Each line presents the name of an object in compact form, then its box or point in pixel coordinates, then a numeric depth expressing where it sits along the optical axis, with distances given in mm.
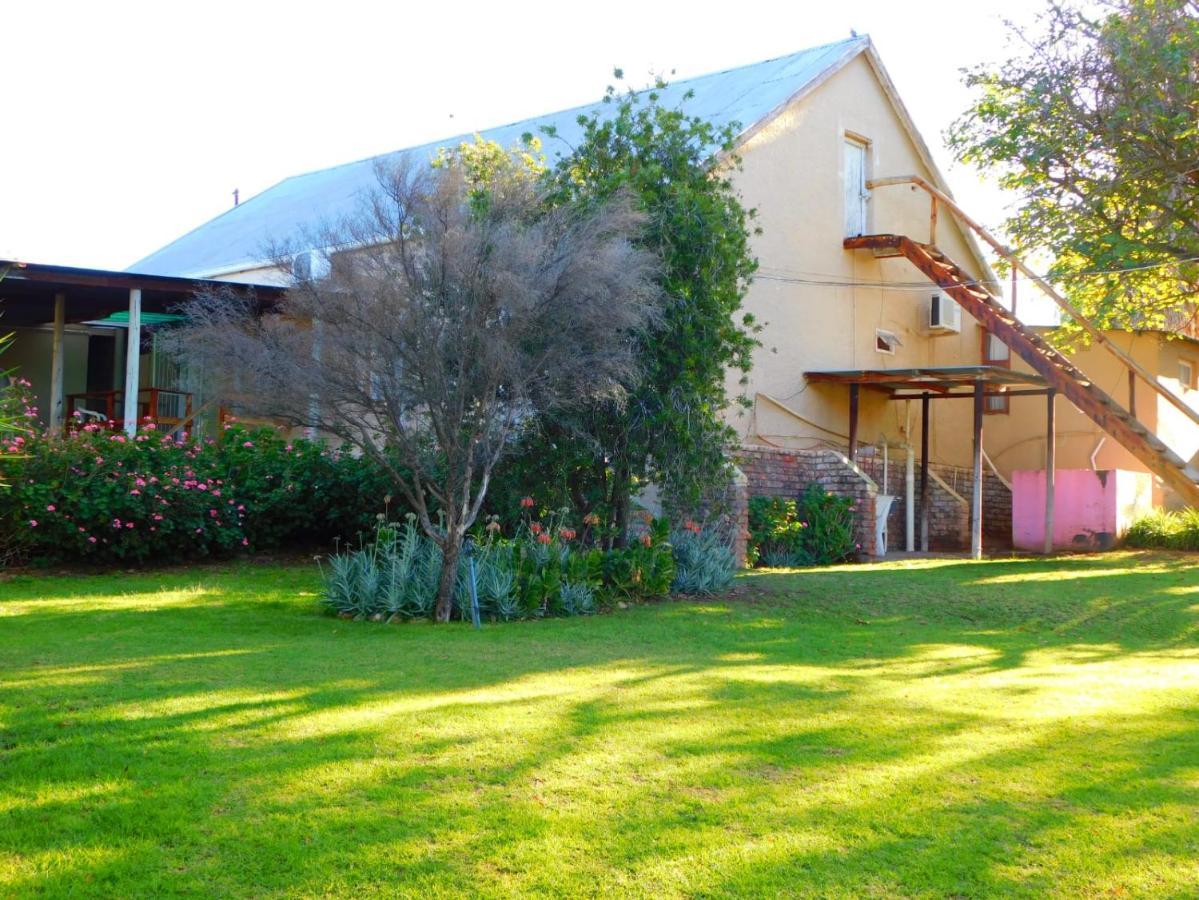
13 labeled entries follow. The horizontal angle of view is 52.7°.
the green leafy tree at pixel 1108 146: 16078
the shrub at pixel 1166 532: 18734
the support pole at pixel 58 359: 17625
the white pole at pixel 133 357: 16219
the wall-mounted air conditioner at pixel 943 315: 22641
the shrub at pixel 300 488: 14789
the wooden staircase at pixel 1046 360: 17469
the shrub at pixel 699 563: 13148
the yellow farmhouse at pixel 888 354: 18984
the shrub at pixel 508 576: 11141
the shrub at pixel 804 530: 16750
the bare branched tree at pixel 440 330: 10352
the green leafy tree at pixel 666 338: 13109
